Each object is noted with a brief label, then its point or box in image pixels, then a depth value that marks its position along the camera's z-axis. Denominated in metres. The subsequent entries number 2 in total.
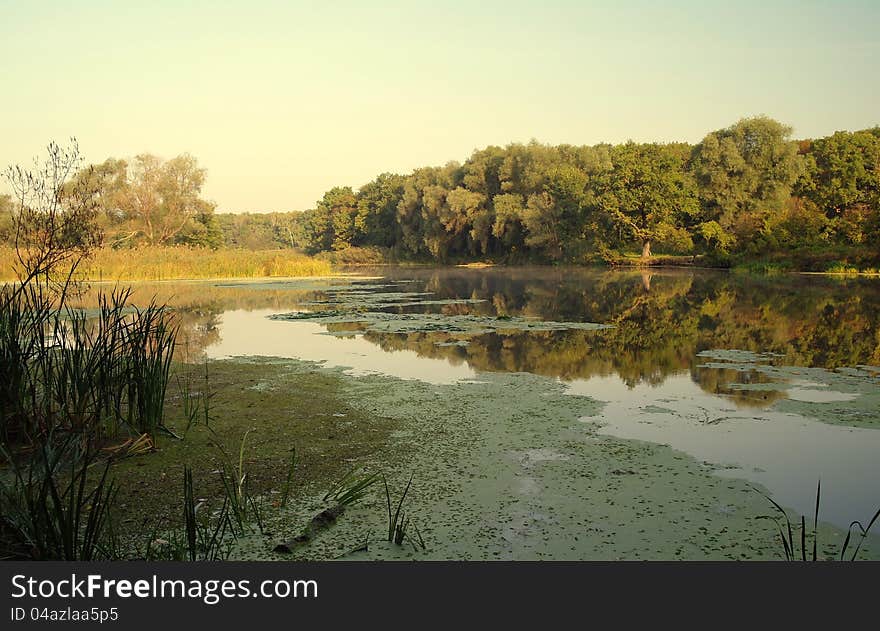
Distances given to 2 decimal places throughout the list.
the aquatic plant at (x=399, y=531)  3.34
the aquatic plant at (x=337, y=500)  3.42
